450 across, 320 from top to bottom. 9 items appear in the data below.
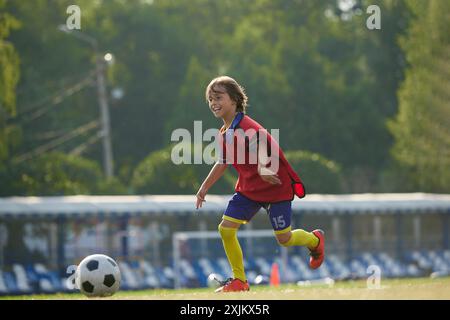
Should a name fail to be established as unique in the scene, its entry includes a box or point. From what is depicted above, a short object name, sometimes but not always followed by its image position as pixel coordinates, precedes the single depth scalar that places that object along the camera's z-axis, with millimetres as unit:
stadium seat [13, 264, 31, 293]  29609
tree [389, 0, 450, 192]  47312
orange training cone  21875
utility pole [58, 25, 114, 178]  40094
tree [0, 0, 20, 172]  28141
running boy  10930
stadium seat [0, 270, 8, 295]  28975
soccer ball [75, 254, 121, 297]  11414
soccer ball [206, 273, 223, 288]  11484
